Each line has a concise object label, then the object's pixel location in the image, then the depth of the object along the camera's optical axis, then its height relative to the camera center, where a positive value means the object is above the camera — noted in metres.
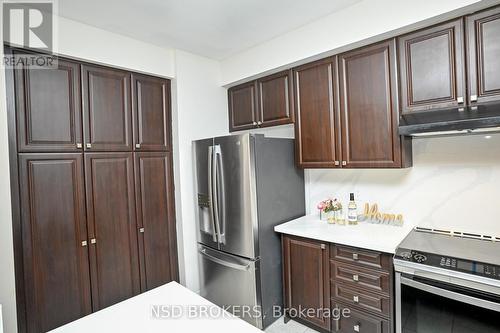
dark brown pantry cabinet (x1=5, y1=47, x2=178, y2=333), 1.91 -0.14
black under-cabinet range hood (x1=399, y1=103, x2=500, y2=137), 1.45 +0.21
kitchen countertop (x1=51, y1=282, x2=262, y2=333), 1.05 -0.62
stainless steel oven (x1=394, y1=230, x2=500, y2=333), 1.39 -0.72
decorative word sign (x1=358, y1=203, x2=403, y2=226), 2.21 -0.49
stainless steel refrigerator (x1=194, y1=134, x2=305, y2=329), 2.23 -0.42
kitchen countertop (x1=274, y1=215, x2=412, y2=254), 1.83 -0.56
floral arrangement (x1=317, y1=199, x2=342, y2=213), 2.47 -0.41
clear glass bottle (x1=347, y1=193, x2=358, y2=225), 2.31 -0.44
